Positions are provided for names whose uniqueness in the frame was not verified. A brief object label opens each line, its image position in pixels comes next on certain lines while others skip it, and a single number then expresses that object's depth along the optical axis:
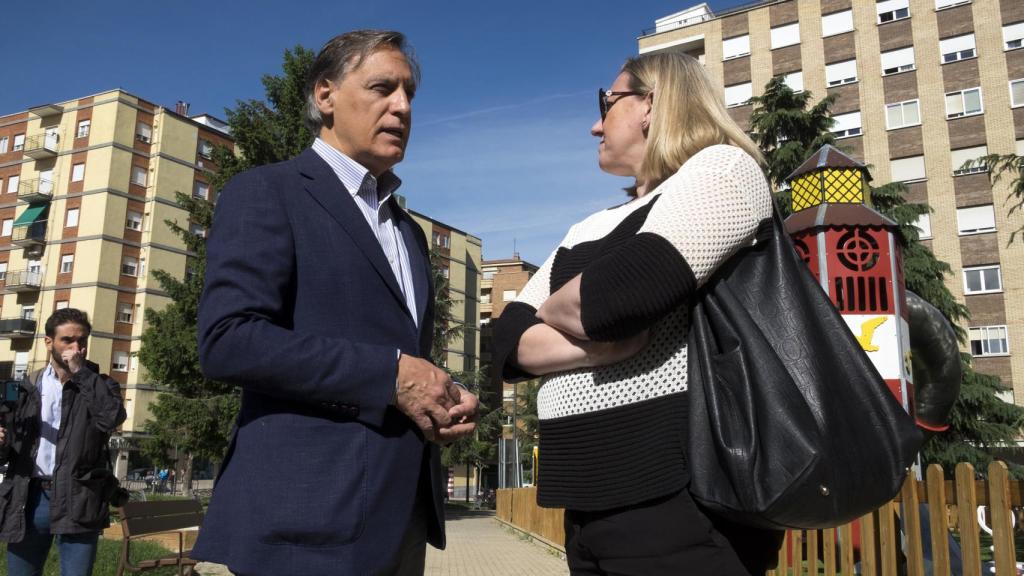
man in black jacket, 4.91
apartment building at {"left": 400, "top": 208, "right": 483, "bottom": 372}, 80.12
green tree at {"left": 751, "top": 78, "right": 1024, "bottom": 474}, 23.80
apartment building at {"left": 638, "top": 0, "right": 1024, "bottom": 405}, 39.25
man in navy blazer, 1.85
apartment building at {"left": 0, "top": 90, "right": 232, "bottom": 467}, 56.84
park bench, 7.37
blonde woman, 1.80
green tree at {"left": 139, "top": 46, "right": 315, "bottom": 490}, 25.62
